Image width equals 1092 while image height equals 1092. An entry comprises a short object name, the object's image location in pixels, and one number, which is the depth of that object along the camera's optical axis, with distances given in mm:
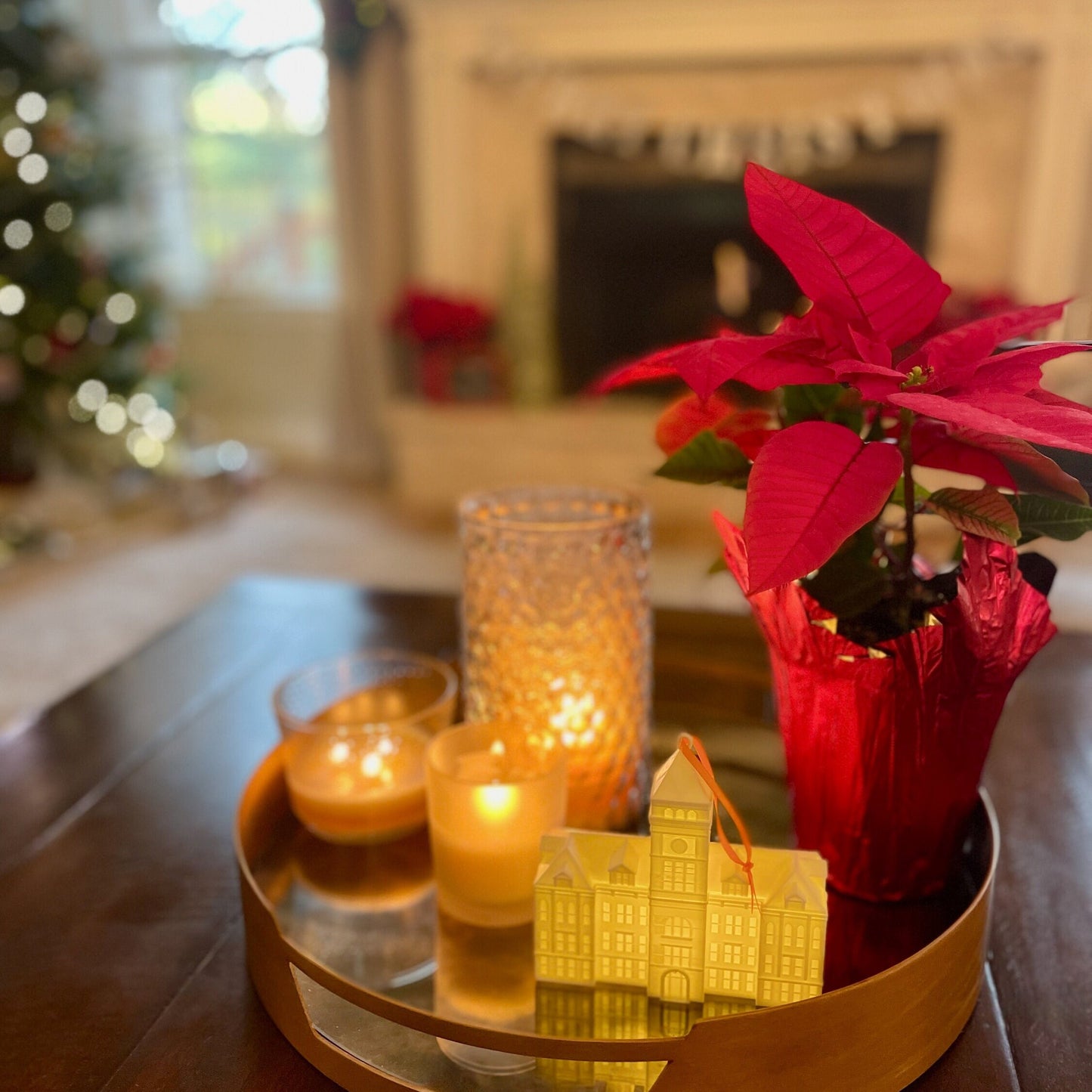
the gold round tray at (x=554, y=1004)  453
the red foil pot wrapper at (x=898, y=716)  510
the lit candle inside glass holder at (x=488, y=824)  578
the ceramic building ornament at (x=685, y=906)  478
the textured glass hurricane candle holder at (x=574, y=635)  661
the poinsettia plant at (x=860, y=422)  424
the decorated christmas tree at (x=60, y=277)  2900
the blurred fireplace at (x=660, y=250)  2896
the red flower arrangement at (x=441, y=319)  2961
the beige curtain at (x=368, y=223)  3145
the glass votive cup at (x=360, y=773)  684
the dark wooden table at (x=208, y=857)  512
